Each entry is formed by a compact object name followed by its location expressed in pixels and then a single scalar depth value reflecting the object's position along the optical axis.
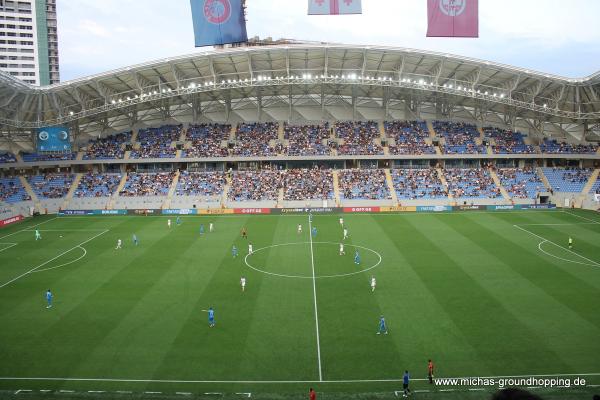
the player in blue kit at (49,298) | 27.69
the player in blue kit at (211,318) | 24.55
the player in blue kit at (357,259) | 35.72
